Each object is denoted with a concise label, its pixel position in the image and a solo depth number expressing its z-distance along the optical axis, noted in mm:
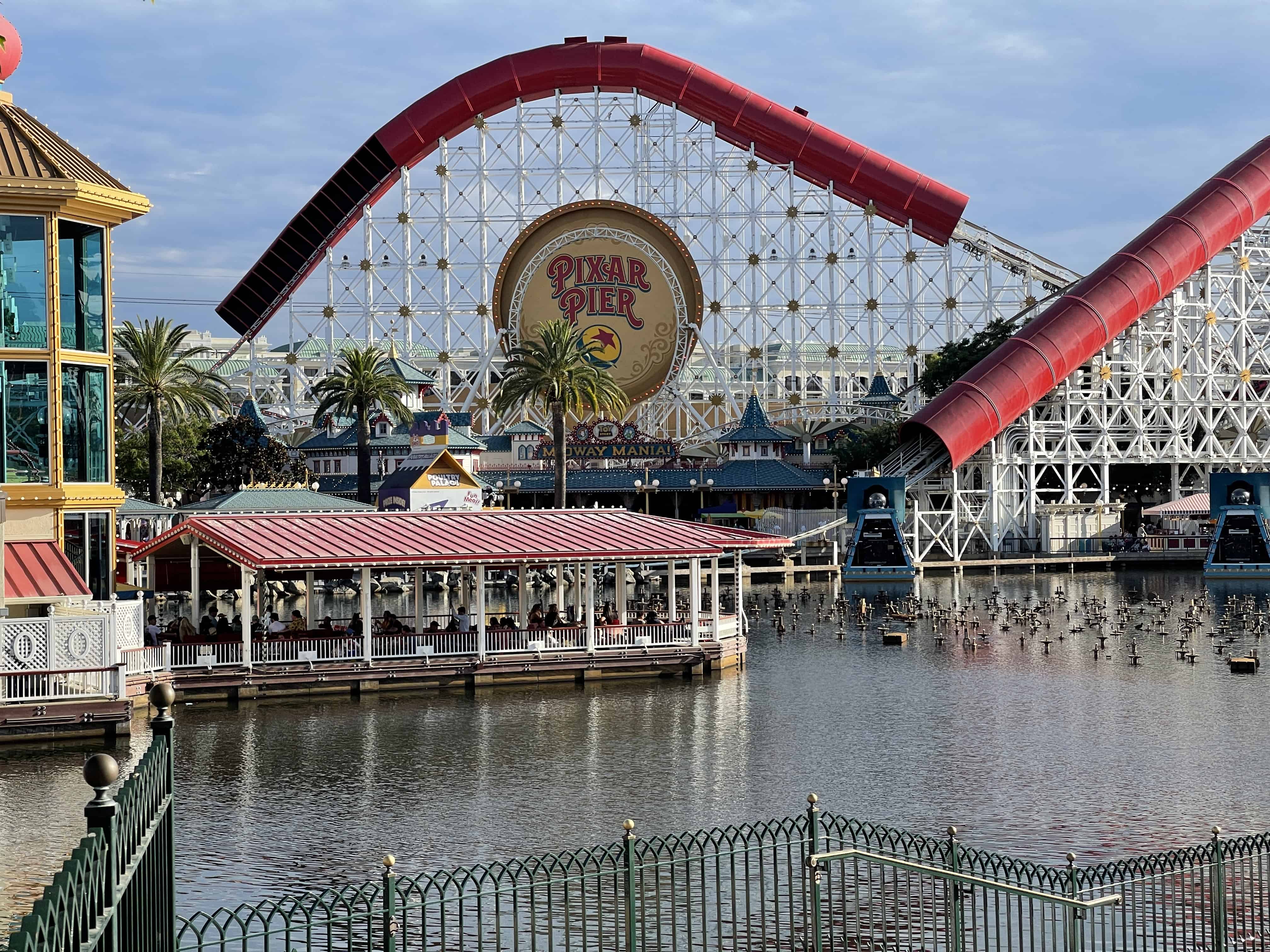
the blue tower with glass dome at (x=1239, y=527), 78062
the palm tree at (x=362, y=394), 78625
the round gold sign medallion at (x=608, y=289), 104125
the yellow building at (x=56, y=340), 32969
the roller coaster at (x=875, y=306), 88625
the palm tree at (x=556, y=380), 69688
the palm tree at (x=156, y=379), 72000
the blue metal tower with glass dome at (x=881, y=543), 79250
